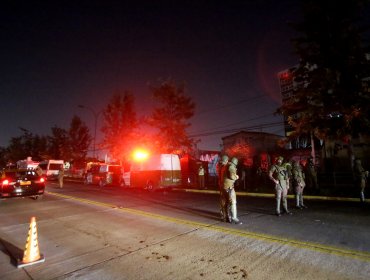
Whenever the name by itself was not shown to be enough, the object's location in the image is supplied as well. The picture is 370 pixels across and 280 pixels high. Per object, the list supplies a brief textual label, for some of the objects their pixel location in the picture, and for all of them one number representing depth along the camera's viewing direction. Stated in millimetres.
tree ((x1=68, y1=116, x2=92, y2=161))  62156
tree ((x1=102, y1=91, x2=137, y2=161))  44406
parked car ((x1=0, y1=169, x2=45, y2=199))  14391
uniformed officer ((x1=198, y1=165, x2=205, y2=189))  21391
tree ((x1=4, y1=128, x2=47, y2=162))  77250
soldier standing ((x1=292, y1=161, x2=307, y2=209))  10164
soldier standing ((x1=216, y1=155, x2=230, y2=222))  8535
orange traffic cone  5551
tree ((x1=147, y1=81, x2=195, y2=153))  33062
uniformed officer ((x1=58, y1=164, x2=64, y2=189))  23470
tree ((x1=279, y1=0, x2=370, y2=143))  15445
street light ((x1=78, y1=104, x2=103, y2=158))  40422
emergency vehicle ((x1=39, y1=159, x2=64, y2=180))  34497
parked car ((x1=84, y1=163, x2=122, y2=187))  24609
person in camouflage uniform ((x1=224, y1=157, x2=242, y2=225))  8289
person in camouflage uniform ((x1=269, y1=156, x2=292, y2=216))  9165
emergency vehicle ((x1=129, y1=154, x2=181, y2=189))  18125
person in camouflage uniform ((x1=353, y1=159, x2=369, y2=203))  11008
